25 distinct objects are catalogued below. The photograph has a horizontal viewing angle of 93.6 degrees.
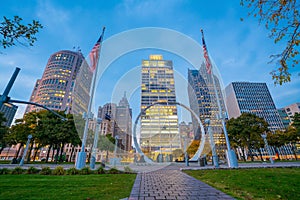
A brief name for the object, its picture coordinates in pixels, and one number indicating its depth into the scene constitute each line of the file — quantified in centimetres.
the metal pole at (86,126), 1125
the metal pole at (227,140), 1216
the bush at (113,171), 982
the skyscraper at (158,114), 8300
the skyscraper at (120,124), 9244
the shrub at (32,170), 920
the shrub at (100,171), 960
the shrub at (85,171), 910
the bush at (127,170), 1028
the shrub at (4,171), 886
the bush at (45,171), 893
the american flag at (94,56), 1394
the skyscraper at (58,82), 8981
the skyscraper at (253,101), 9300
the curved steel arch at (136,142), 2117
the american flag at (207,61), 1488
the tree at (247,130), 3027
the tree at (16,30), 428
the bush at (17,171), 892
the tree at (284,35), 361
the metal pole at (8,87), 602
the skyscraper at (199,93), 8712
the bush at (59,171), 891
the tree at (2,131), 2839
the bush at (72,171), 896
